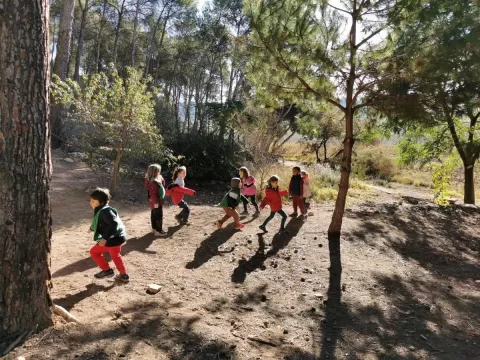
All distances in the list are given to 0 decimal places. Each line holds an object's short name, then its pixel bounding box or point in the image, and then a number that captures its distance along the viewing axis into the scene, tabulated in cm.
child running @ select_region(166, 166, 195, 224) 678
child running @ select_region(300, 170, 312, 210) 791
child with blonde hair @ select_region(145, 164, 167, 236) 589
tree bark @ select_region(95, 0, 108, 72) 2155
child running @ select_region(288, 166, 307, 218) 766
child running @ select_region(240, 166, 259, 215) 787
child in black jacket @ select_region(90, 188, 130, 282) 392
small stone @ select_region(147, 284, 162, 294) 397
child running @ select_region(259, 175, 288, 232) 643
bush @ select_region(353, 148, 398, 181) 2309
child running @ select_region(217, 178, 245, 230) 641
